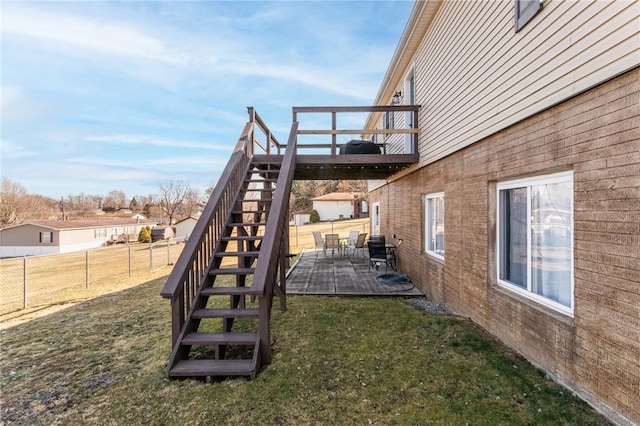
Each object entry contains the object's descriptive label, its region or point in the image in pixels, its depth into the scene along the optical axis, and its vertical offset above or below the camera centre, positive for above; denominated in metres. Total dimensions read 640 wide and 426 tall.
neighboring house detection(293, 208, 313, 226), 38.56 -0.19
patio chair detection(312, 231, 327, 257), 12.73 -1.05
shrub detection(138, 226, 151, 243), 34.25 -2.19
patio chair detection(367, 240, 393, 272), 8.04 -1.00
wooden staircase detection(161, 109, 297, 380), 3.23 -0.82
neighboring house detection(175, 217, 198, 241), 35.56 -1.13
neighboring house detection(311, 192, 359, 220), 40.81 +1.29
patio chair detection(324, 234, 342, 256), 11.61 -1.04
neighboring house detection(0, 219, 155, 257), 30.59 -2.08
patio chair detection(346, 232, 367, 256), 11.59 -1.04
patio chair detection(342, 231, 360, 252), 12.33 -1.06
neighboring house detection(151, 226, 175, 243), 35.12 -1.94
